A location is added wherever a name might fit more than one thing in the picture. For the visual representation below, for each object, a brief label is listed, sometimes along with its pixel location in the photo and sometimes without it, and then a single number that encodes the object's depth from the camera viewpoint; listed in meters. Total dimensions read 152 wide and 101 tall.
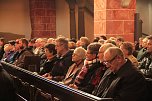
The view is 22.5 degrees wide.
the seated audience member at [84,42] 9.36
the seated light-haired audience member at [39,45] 10.99
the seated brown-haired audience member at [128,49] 7.19
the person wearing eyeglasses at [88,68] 6.18
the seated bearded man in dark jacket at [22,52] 10.25
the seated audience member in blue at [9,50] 11.86
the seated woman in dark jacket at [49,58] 8.13
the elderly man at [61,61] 7.64
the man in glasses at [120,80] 4.86
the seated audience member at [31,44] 11.92
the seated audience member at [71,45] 9.24
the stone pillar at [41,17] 18.11
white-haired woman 6.76
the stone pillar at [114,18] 10.09
